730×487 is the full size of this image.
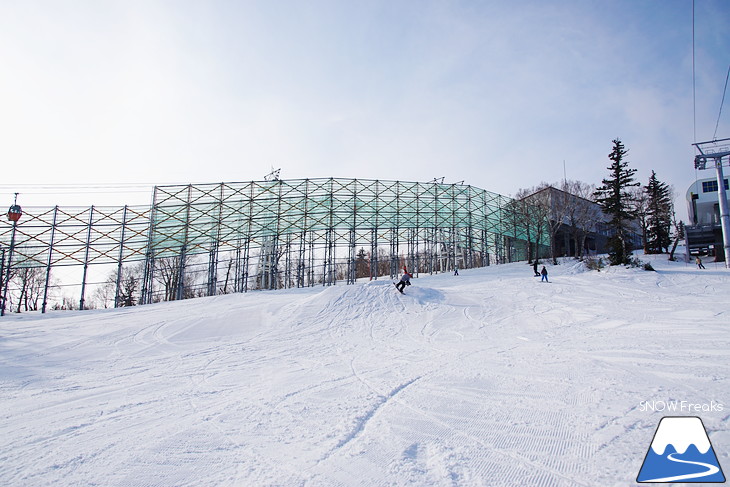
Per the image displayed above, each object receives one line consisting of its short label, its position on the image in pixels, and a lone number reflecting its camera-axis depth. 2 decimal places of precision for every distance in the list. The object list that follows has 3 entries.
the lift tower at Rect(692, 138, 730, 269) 21.96
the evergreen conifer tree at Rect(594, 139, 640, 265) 29.88
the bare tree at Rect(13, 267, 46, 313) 33.60
